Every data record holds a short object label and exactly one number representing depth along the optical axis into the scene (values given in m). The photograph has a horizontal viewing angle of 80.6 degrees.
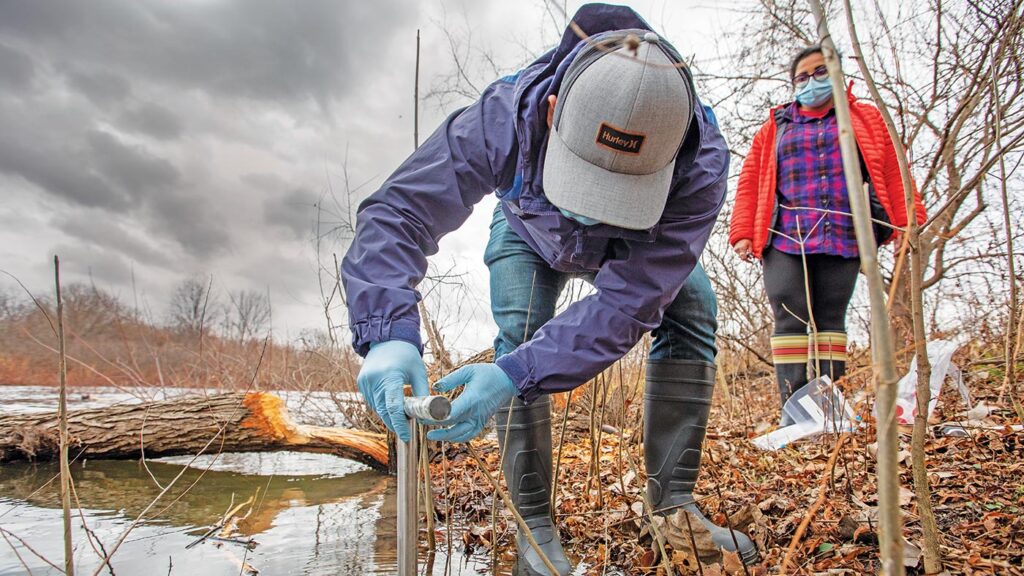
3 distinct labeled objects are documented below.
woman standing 2.84
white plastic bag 2.71
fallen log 3.93
